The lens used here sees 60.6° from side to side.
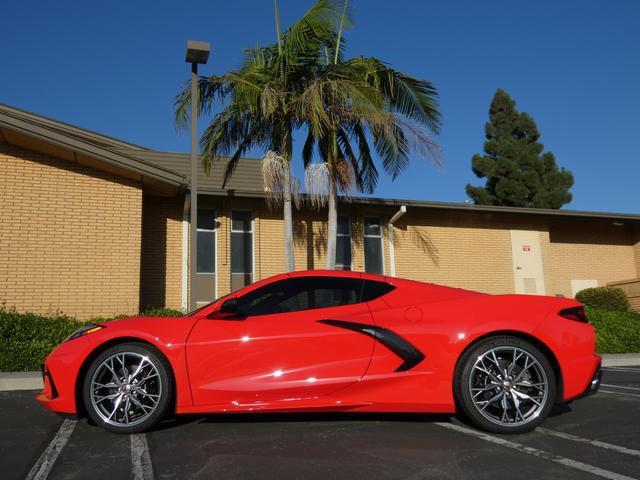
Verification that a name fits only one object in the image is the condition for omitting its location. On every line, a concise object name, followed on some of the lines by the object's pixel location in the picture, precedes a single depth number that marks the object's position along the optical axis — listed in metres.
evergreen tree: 36.59
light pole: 10.15
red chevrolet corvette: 4.20
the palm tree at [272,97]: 11.88
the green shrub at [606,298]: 16.28
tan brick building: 11.27
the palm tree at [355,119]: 11.54
